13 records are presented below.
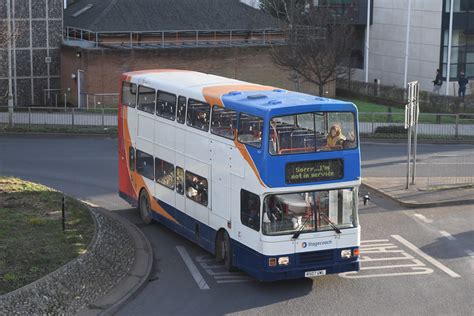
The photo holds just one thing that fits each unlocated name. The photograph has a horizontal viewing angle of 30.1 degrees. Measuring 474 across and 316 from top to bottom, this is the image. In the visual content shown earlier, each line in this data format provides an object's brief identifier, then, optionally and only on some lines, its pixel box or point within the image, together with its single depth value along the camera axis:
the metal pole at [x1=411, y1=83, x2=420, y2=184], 25.60
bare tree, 42.28
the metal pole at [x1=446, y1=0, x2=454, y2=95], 49.94
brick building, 44.69
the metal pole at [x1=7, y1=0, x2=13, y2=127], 37.25
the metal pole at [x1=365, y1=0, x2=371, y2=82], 56.66
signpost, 25.36
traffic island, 14.87
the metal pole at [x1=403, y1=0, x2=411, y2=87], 52.38
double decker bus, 16.36
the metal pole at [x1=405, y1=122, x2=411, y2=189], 25.95
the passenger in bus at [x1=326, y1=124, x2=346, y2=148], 16.69
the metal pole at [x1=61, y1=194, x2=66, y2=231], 18.86
